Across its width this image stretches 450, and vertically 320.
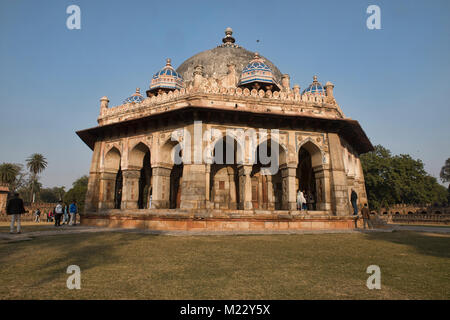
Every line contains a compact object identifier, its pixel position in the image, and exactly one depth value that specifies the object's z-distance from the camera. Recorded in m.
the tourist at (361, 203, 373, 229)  12.94
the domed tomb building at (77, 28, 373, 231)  12.76
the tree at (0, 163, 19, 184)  54.31
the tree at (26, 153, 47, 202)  59.81
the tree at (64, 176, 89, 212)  42.76
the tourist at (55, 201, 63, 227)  14.42
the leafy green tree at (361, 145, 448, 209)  37.59
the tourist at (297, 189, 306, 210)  14.80
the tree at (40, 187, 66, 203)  84.20
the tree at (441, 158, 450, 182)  72.14
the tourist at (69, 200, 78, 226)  15.16
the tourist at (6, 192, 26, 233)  9.00
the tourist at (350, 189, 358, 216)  18.63
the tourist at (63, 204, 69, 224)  17.75
